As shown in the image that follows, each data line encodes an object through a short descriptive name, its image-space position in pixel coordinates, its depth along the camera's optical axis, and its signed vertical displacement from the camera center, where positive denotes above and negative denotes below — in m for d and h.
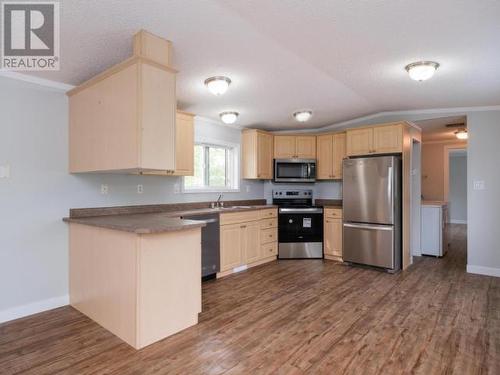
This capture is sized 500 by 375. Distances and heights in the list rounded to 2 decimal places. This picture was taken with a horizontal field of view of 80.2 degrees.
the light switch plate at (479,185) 4.20 +0.07
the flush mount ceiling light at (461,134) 5.36 +1.04
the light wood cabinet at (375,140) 4.31 +0.77
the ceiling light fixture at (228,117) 4.34 +1.08
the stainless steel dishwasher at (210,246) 3.76 -0.72
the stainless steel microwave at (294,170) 5.35 +0.37
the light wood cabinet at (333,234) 4.84 -0.72
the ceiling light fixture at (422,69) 2.75 +1.13
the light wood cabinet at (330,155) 5.13 +0.62
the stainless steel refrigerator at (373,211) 4.19 -0.31
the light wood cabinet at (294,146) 5.41 +0.81
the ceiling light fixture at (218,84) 3.07 +1.10
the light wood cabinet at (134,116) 2.19 +0.59
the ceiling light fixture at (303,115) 4.44 +1.13
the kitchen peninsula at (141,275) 2.24 -0.70
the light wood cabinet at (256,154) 5.16 +0.64
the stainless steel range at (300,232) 4.99 -0.70
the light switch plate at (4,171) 2.71 +0.18
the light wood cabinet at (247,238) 4.12 -0.72
